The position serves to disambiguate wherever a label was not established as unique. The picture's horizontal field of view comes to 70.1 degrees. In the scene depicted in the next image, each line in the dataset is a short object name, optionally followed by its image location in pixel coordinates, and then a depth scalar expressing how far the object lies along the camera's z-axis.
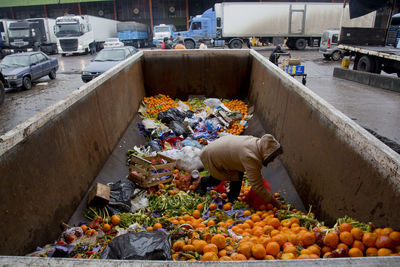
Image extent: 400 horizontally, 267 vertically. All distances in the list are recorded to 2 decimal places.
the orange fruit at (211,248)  2.65
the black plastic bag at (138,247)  2.53
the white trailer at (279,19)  27.44
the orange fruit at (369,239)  2.28
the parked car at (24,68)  13.02
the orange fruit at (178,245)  2.83
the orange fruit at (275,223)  3.37
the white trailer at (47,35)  30.05
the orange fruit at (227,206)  4.22
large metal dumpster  2.71
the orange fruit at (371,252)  2.20
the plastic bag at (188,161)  5.65
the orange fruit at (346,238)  2.39
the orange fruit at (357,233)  2.38
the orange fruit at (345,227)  2.50
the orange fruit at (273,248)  2.60
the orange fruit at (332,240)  2.48
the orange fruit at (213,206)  4.13
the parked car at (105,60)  12.73
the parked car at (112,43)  28.69
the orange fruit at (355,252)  2.22
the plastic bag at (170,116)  8.20
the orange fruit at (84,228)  3.59
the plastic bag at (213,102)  9.50
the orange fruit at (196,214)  3.97
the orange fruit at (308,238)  2.62
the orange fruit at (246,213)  3.96
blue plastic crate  11.02
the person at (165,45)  16.68
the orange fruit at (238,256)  2.45
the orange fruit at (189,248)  2.79
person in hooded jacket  3.76
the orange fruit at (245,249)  2.59
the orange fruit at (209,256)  2.48
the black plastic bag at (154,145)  6.50
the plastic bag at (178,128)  7.55
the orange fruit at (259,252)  2.53
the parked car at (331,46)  21.59
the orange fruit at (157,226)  3.47
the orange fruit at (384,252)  2.08
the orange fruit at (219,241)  2.76
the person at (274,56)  13.84
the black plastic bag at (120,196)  4.16
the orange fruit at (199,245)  2.76
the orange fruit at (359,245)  2.32
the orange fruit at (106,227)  3.58
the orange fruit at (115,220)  3.76
